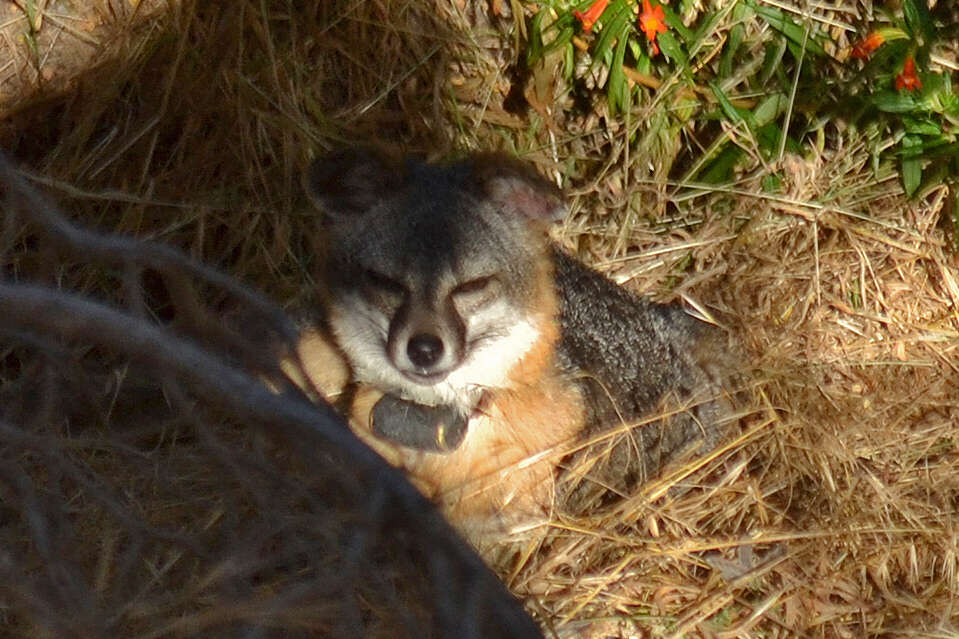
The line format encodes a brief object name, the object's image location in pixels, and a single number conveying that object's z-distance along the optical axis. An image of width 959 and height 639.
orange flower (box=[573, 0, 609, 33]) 8.76
